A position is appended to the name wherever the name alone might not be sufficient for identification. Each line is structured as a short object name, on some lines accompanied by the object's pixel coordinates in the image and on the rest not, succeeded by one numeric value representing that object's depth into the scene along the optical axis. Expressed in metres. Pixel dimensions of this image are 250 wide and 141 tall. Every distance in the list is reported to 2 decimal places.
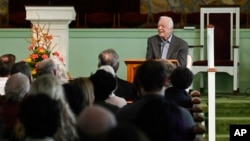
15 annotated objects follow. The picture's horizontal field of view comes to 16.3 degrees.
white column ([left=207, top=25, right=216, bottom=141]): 11.51
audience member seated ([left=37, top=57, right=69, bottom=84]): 7.91
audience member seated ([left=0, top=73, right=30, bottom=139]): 6.28
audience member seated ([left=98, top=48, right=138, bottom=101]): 9.51
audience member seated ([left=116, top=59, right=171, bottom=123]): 5.15
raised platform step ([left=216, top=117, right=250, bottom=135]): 12.43
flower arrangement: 11.26
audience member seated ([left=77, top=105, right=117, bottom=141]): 3.02
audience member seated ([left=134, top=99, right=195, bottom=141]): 4.54
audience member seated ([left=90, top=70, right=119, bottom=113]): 6.34
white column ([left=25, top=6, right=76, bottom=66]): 13.87
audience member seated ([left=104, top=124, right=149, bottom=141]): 2.97
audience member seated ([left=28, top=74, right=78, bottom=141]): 5.01
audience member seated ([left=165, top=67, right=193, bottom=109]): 7.36
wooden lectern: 10.90
